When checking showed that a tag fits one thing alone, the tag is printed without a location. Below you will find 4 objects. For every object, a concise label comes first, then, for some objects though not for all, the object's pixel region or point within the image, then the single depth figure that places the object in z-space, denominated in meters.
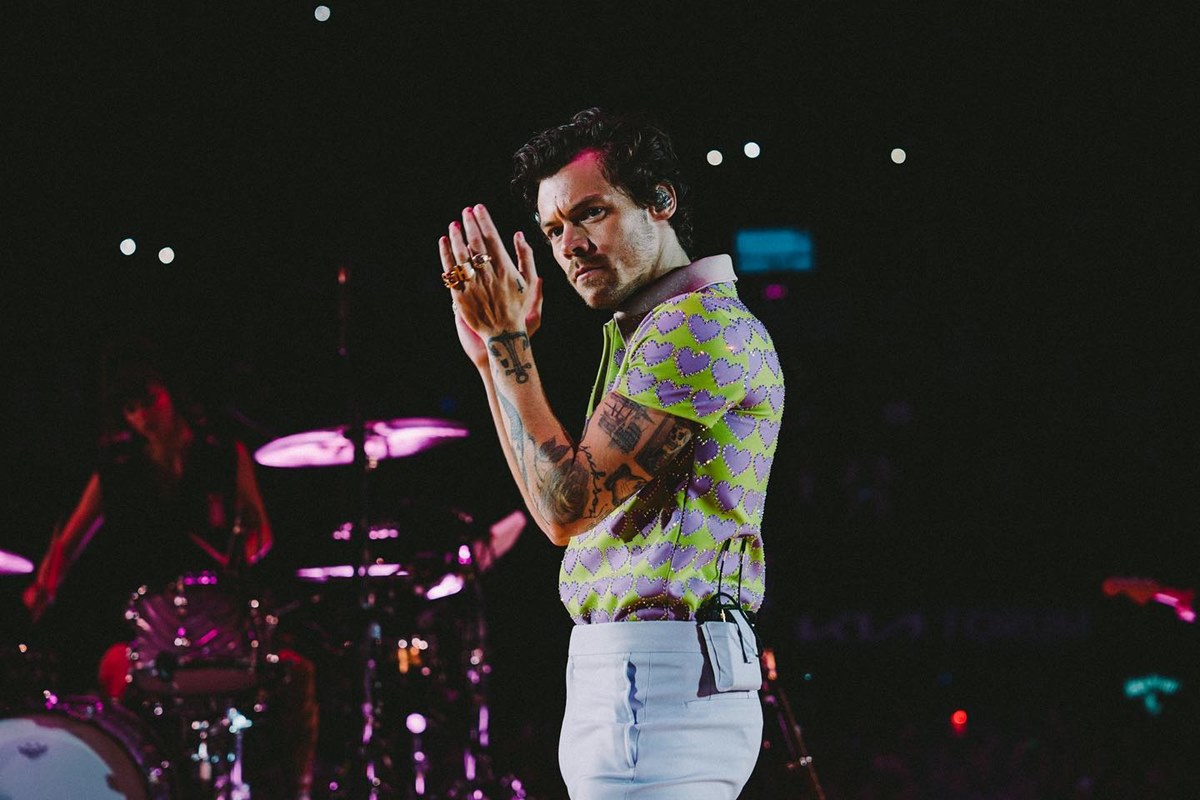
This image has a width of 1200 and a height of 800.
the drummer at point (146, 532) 5.79
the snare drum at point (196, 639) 5.28
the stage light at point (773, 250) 7.40
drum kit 4.69
